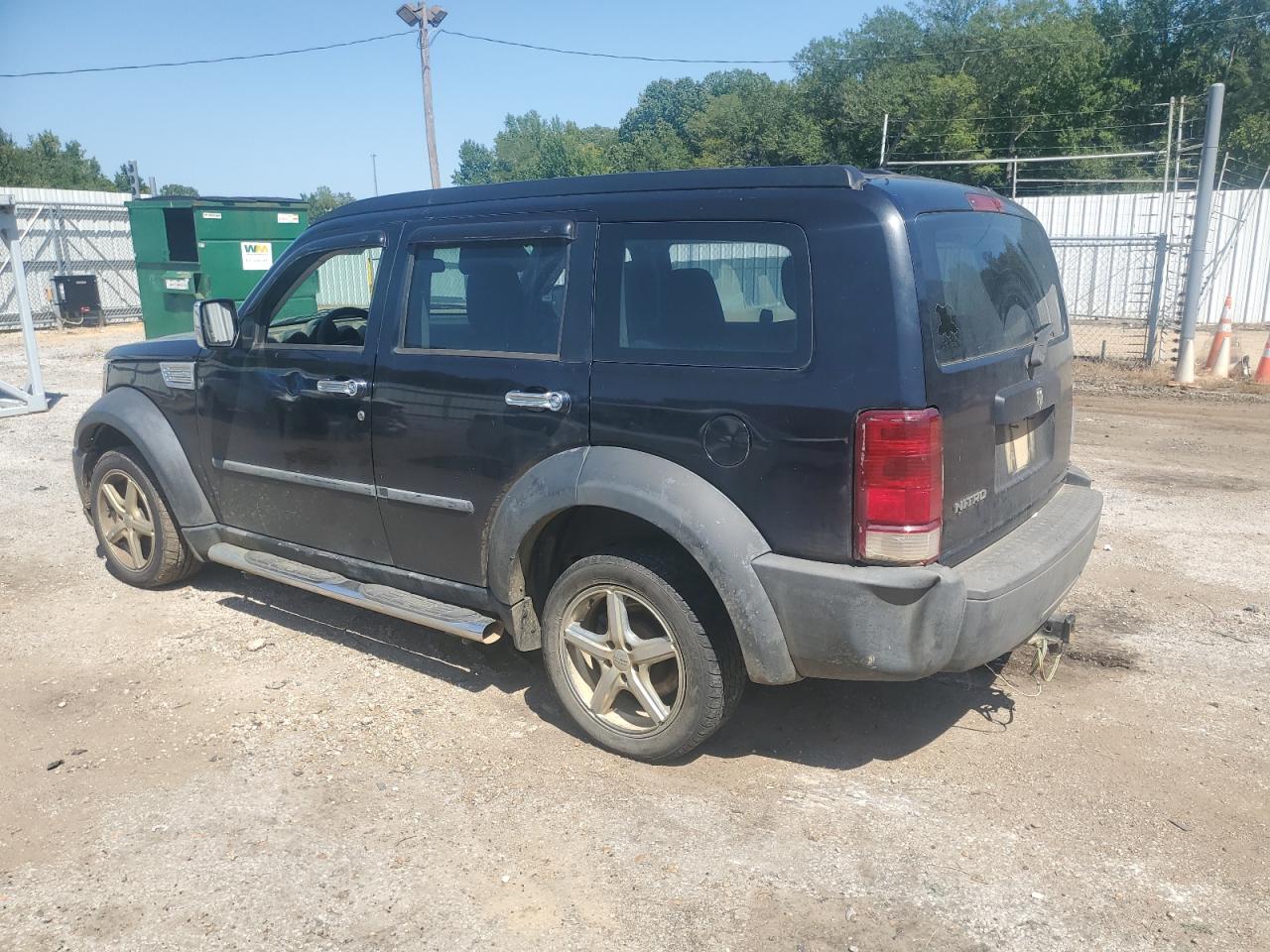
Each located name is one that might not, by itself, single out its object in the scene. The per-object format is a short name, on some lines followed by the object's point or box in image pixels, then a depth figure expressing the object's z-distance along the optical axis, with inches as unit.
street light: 848.3
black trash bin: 844.0
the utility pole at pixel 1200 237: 445.4
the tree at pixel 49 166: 2226.9
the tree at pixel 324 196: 3154.5
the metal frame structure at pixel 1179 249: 453.1
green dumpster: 629.6
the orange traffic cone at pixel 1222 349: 474.9
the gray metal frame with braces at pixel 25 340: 415.5
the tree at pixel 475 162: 4185.5
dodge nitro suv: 119.3
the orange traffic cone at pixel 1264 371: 456.1
